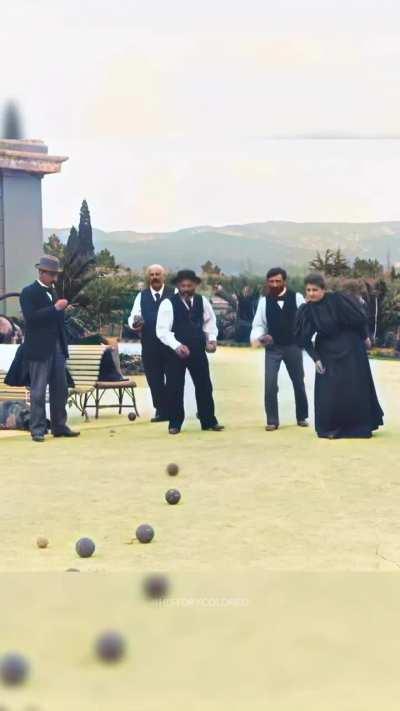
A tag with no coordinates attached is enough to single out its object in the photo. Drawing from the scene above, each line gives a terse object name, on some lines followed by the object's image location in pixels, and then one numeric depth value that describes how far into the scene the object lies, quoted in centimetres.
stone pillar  2181
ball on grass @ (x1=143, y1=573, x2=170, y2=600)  594
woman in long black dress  1263
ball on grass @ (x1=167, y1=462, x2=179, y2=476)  992
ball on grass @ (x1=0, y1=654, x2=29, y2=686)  454
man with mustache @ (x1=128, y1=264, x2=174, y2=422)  1415
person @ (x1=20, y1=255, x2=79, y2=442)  1254
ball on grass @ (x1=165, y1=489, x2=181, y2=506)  859
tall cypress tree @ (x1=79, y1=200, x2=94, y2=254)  5412
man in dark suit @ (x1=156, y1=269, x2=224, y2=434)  1322
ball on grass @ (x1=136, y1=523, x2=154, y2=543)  729
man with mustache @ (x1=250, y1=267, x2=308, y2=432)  1328
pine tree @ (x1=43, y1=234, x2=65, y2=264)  3672
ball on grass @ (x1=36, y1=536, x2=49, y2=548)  716
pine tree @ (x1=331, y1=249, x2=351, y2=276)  3894
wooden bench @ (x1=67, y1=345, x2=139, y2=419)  1436
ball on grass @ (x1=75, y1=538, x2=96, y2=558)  689
